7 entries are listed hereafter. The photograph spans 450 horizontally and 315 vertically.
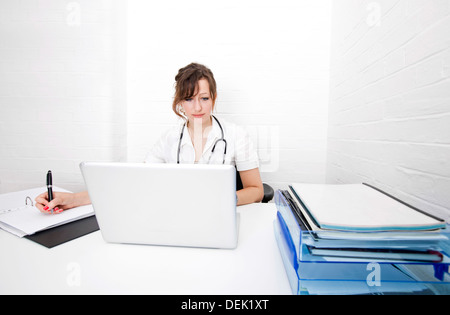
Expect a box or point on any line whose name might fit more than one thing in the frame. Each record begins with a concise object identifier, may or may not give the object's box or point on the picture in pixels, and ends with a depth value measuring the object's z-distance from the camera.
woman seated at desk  1.43
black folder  0.65
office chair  1.29
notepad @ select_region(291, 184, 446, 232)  0.43
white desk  0.46
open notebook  0.71
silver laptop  0.52
